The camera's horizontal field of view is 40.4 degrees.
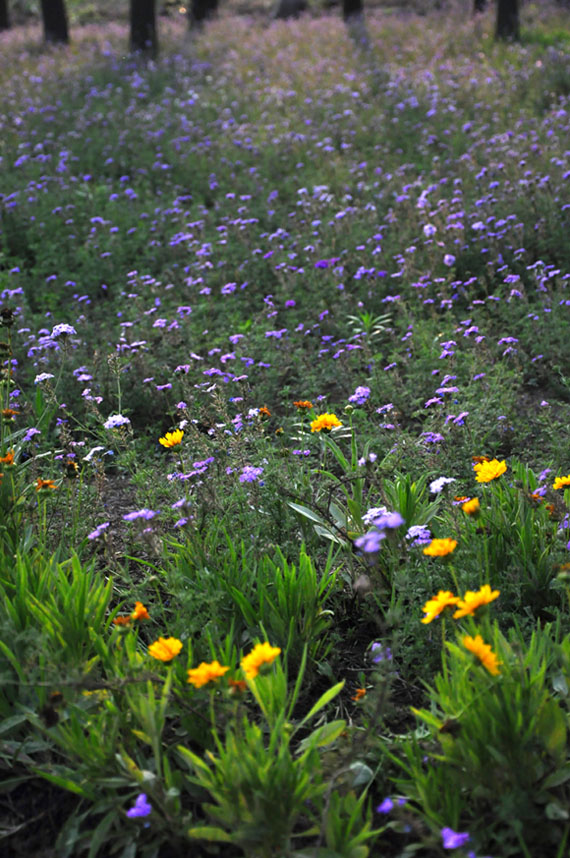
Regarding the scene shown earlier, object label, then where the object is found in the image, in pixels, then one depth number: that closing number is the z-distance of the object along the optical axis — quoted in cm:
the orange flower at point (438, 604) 198
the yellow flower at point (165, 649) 199
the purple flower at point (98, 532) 236
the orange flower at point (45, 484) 256
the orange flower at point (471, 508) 229
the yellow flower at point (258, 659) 183
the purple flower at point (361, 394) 343
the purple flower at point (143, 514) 238
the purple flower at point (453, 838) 164
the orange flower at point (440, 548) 210
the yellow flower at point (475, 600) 191
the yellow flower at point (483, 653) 183
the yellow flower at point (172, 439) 278
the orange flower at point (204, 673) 185
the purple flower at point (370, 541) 199
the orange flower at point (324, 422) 282
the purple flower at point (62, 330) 326
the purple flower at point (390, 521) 208
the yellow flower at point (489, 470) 248
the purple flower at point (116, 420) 300
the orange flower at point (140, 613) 209
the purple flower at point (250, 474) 274
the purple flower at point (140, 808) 179
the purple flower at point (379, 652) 198
